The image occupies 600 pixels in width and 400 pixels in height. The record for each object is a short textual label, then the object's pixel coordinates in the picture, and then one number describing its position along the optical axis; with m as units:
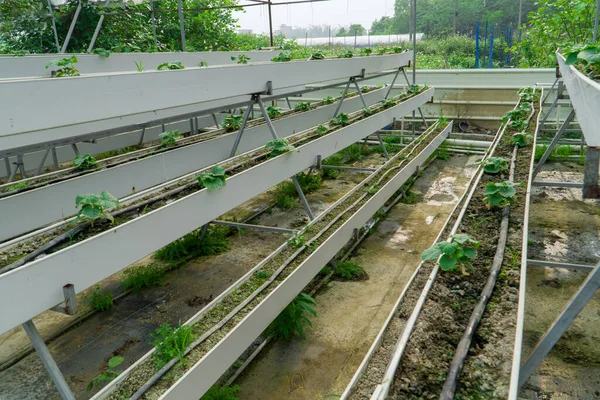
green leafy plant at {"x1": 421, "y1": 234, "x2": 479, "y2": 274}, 2.09
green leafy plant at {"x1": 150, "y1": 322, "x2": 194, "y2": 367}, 2.25
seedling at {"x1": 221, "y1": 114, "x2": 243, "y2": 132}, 5.34
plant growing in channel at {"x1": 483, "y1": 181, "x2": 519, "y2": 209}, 2.83
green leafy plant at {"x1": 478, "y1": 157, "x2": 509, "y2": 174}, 3.49
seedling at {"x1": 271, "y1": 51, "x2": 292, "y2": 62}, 5.00
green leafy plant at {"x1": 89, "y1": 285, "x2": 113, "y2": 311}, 3.76
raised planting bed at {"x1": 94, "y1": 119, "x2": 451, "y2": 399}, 2.13
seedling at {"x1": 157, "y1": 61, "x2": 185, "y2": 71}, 3.68
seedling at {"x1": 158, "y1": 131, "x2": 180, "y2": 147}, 4.63
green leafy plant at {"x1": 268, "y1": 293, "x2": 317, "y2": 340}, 3.31
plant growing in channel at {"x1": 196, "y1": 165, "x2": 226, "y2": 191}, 3.05
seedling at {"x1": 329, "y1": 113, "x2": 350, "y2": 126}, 5.40
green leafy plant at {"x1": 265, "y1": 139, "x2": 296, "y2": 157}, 3.89
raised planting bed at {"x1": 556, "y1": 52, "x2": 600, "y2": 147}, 1.63
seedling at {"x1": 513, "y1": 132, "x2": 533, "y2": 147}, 4.26
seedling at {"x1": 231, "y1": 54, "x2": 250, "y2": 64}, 5.65
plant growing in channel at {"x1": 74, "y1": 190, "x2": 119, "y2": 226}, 2.44
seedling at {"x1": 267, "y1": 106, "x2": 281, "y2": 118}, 6.33
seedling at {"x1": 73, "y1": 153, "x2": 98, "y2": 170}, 3.86
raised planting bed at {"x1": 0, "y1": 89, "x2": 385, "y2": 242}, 3.09
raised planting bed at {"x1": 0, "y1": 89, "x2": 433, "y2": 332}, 1.92
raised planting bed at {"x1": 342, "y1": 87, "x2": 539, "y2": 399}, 1.46
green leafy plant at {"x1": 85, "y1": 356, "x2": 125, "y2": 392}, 2.43
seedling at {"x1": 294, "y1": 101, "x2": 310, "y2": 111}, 6.68
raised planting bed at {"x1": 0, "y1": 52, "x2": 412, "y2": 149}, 2.05
